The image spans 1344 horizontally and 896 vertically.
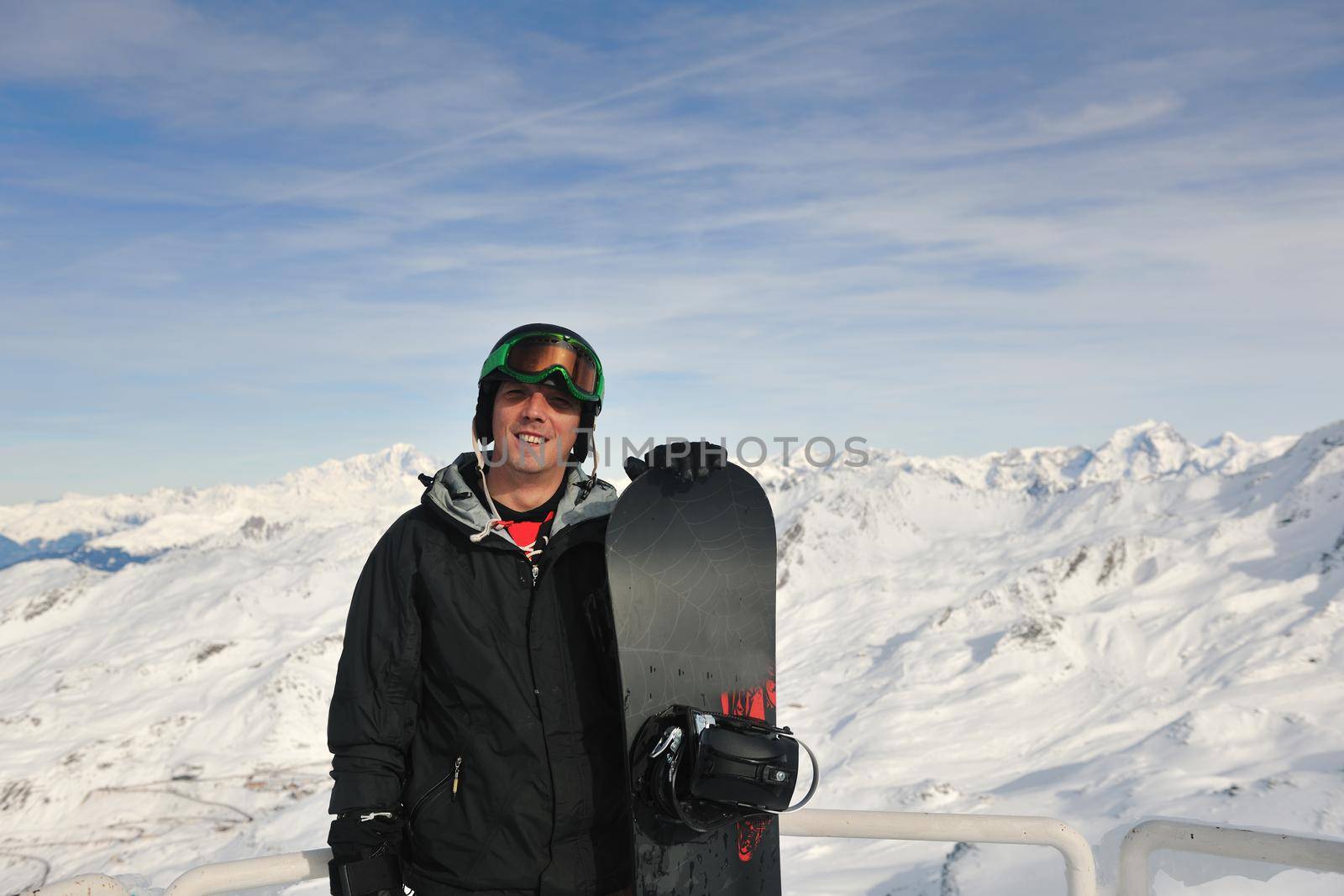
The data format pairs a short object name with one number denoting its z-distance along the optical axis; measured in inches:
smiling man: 125.0
